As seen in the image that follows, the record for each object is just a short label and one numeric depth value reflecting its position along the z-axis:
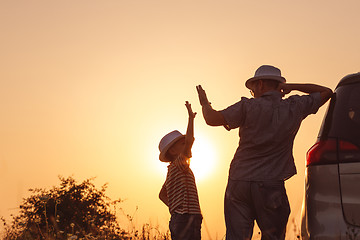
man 5.75
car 4.93
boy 7.73
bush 22.58
